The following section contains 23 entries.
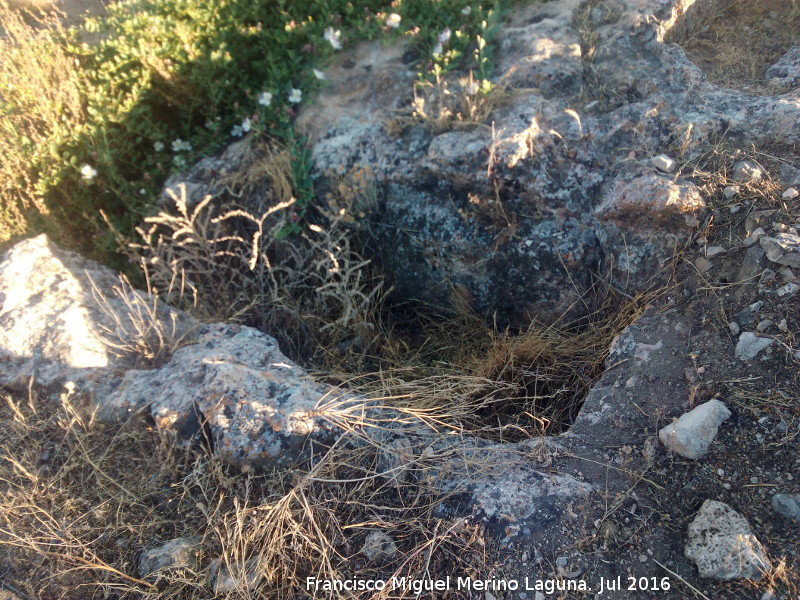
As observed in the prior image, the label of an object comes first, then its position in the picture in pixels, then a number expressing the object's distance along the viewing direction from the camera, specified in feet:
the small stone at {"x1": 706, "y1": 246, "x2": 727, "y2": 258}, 8.03
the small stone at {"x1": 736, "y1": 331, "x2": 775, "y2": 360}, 6.99
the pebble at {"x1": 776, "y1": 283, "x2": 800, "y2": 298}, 7.18
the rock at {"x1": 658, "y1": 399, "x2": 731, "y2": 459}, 6.43
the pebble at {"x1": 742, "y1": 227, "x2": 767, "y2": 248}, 7.75
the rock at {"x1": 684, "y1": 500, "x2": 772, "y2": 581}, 5.52
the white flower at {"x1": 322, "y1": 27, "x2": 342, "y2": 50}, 11.23
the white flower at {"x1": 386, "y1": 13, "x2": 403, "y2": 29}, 10.87
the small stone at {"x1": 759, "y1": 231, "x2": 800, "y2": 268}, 7.34
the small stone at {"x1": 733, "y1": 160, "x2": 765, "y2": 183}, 8.22
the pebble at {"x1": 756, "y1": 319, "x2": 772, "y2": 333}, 7.13
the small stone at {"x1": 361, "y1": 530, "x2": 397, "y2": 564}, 6.39
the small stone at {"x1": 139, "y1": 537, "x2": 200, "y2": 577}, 6.40
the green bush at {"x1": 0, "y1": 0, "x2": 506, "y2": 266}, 10.80
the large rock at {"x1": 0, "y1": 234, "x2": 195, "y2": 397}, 8.50
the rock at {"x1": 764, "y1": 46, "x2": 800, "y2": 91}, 9.54
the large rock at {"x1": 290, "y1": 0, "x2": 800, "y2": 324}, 8.95
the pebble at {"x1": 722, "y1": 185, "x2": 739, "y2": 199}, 8.23
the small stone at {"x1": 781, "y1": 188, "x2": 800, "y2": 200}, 7.86
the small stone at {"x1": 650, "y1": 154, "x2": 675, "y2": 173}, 8.77
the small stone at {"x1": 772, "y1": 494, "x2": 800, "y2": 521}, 5.78
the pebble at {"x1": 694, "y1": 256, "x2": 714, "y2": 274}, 8.08
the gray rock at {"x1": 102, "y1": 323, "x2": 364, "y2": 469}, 7.34
